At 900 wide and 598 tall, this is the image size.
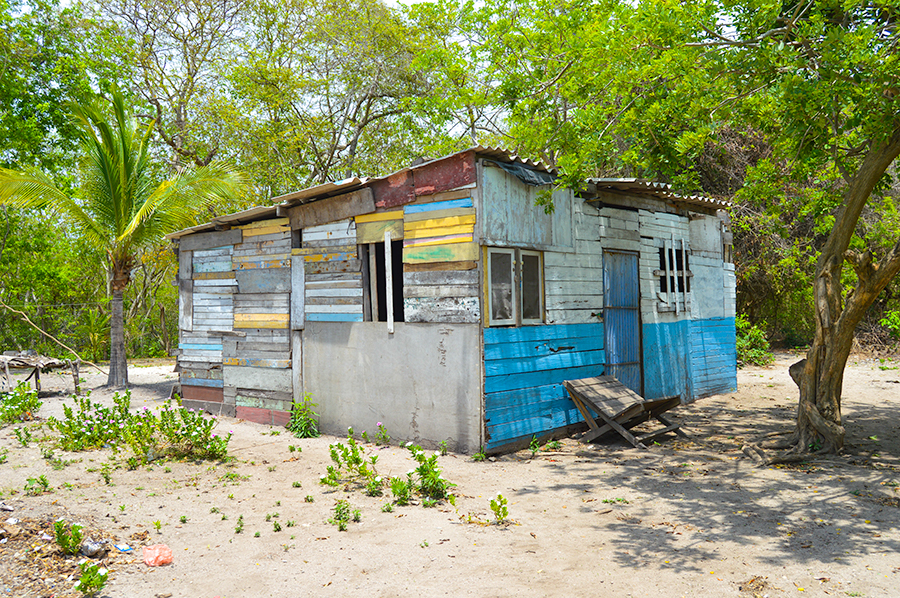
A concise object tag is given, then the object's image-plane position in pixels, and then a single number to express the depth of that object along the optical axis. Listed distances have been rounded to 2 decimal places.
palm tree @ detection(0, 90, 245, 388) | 12.25
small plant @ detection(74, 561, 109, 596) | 3.54
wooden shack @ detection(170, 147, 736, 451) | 7.27
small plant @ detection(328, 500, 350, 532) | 5.01
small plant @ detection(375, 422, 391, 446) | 7.94
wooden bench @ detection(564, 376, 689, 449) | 7.56
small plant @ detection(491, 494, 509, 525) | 4.91
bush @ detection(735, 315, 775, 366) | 16.27
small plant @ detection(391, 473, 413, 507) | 5.55
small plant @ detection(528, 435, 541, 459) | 7.46
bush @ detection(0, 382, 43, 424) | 9.11
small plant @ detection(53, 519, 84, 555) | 4.08
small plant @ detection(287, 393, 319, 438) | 8.70
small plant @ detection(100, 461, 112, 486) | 6.16
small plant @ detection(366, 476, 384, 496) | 5.82
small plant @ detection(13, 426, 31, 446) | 7.58
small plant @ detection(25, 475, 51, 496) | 5.72
